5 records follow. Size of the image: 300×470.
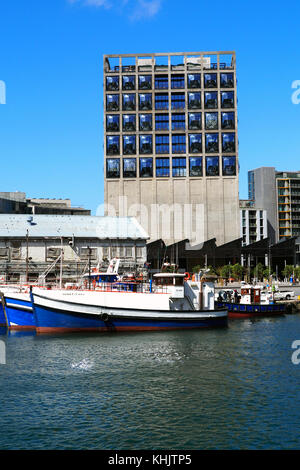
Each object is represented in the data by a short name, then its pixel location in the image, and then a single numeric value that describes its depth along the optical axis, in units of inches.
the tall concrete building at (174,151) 6407.5
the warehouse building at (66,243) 4008.4
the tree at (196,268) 5762.8
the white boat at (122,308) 2171.5
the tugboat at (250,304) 2997.0
